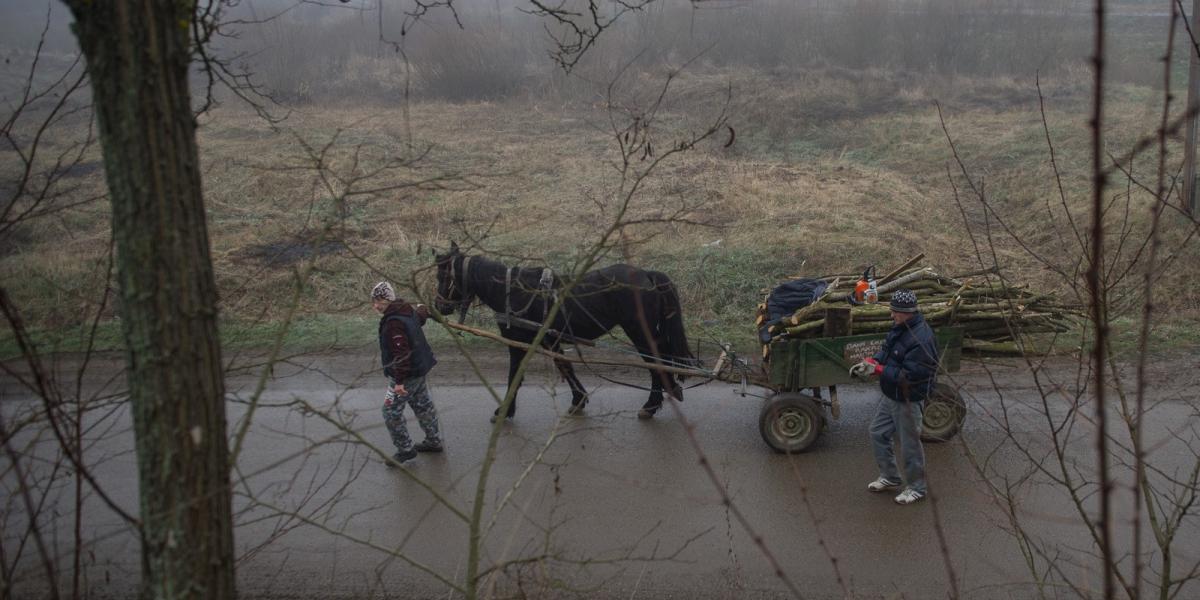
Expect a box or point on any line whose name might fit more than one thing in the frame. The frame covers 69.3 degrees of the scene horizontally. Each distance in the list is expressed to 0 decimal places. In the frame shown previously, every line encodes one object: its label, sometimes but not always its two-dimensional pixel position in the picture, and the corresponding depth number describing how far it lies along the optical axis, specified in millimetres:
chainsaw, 7496
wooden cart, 7125
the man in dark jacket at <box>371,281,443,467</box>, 7305
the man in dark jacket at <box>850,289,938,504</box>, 6223
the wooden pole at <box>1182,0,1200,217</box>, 11234
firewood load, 7160
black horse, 8102
